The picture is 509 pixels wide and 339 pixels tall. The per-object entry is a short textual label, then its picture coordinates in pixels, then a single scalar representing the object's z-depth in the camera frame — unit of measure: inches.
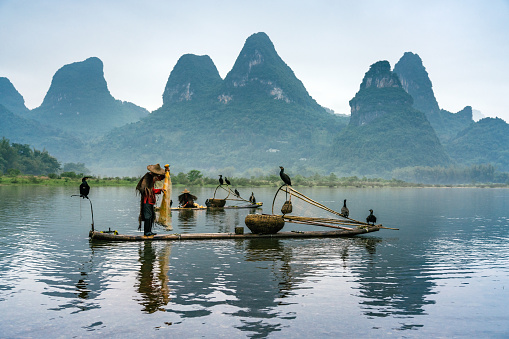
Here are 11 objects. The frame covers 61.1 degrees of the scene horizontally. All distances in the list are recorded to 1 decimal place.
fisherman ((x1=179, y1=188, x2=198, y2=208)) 1295.5
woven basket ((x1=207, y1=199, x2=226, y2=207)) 1373.0
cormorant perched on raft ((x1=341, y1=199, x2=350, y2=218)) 815.1
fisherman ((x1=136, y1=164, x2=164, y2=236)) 633.6
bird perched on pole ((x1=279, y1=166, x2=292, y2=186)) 692.7
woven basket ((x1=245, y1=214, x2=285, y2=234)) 706.2
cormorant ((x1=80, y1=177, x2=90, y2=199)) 638.3
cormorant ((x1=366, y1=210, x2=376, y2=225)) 795.3
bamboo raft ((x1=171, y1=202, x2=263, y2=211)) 1269.7
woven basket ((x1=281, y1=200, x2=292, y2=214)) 718.5
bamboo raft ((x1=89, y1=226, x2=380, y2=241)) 647.8
